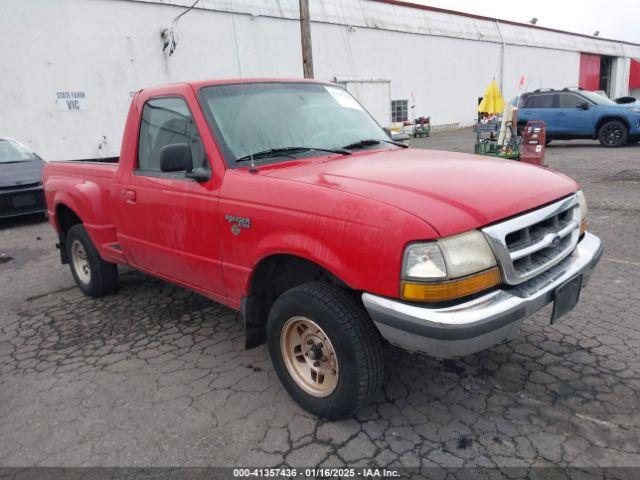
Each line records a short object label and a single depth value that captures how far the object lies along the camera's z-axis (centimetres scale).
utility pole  1359
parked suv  1439
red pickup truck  219
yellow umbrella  1236
